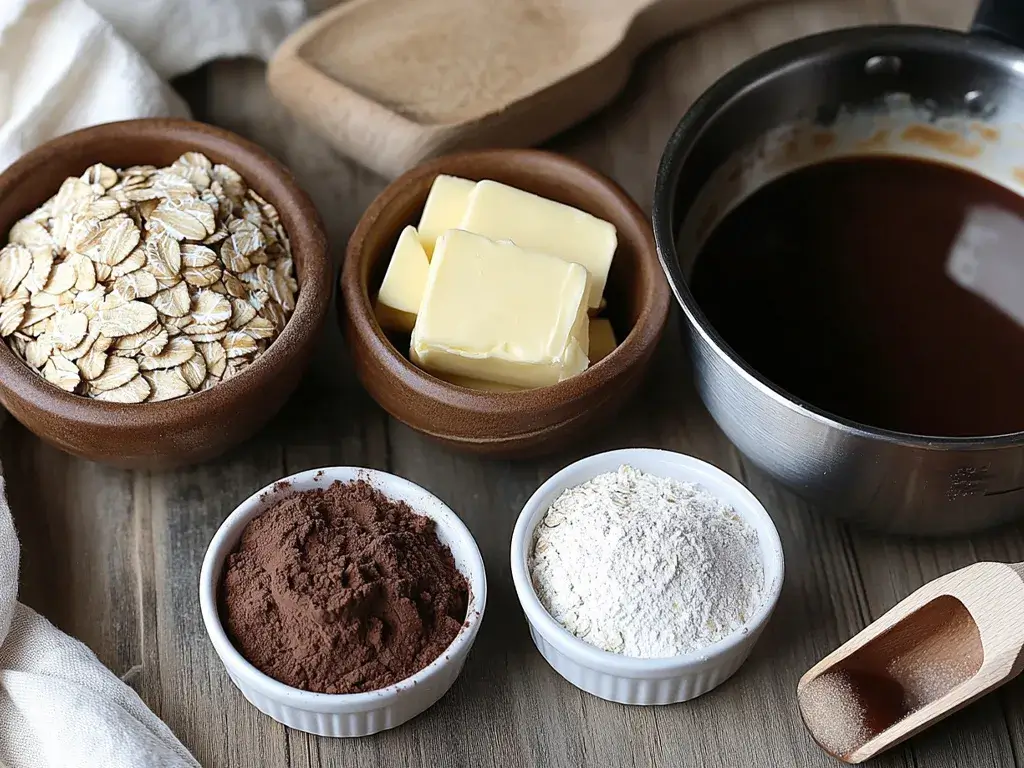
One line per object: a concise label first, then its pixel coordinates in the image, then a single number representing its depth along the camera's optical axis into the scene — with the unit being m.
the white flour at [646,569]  0.45
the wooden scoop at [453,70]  0.58
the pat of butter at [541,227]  0.51
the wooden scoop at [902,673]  0.43
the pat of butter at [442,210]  0.51
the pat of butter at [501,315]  0.48
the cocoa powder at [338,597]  0.44
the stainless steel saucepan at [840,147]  0.46
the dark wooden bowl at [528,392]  0.48
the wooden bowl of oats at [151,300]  0.47
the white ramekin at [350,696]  0.44
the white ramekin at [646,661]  0.45
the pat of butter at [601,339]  0.51
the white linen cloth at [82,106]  0.45
